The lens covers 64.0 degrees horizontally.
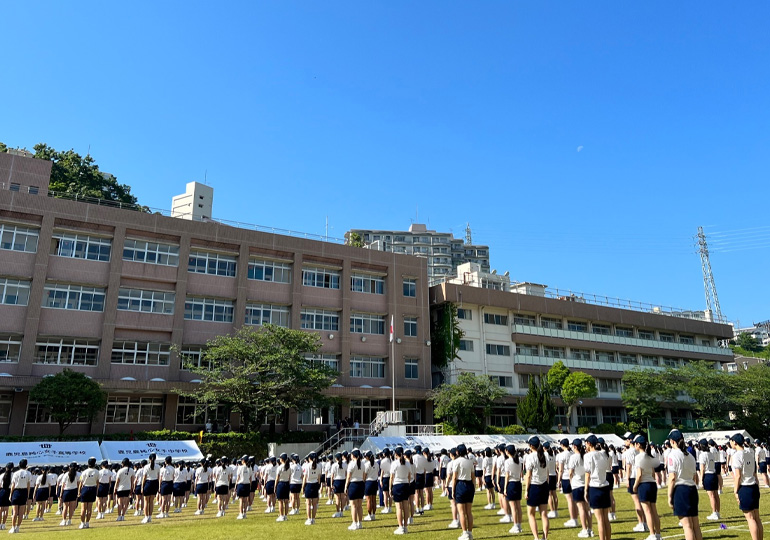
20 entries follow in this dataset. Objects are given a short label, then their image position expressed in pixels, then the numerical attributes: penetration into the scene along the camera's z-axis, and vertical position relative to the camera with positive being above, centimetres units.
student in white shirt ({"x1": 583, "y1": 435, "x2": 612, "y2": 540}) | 966 -44
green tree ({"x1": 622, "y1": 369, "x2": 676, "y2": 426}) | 4562 +408
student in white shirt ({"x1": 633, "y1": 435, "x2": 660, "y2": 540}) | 973 -53
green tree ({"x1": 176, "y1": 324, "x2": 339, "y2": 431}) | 3048 +376
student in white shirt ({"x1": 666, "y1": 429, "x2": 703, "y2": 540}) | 855 -53
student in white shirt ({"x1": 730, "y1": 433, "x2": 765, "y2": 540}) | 890 -57
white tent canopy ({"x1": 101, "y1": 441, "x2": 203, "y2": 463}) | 2412 +18
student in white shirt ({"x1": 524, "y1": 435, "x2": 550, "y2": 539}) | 1052 -53
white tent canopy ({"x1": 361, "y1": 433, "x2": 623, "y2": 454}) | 2872 +48
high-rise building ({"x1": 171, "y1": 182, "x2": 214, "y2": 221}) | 5328 +2167
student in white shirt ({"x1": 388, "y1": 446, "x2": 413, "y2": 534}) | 1216 -67
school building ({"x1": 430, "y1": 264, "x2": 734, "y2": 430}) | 4497 +862
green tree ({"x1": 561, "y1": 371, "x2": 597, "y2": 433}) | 4119 +402
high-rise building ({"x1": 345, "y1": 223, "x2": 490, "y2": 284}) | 9669 +3207
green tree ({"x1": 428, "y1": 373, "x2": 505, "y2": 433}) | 3553 +291
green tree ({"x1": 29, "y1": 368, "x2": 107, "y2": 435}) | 2814 +265
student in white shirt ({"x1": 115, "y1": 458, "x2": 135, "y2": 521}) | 1617 -81
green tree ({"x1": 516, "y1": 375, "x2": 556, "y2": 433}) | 3850 +242
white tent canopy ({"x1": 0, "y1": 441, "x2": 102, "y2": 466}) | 2303 +13
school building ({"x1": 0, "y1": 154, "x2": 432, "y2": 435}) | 3189 +841
